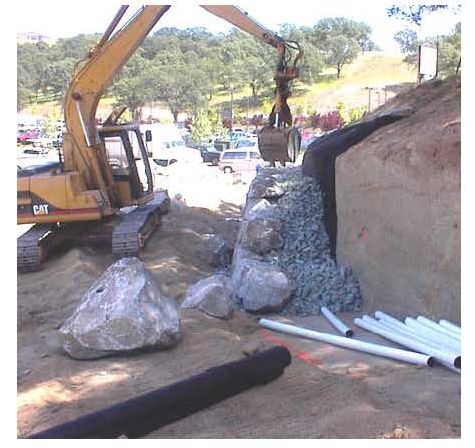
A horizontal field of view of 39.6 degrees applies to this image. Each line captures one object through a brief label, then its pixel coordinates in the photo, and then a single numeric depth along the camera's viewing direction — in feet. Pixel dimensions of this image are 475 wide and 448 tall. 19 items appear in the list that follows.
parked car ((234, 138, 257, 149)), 101.35
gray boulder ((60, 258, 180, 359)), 19.81
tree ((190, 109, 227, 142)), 138.82
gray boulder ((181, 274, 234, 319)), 25.12
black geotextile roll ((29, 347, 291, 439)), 14.40
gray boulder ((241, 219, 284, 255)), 31.12
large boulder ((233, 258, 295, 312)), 27.27
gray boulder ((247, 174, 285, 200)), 34.94
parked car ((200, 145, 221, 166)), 107.85
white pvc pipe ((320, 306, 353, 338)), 23.89
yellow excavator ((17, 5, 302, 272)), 33.40
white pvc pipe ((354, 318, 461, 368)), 18.38
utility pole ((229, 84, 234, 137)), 192.13
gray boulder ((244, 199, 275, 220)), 32.86
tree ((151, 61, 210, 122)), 176.14
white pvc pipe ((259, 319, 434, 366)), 19.44
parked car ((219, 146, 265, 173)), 87.86
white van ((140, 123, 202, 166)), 95.14
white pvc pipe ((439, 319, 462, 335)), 20.34
